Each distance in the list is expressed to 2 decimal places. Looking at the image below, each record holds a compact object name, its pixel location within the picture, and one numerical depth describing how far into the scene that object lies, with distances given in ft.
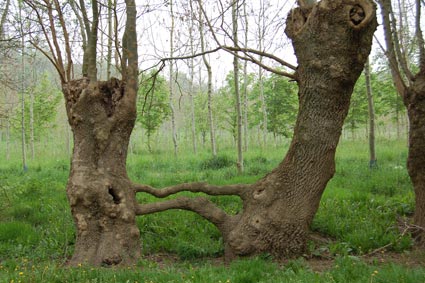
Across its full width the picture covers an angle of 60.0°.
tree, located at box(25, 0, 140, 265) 16.48
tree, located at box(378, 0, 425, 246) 17.23
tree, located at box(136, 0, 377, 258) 15.29
